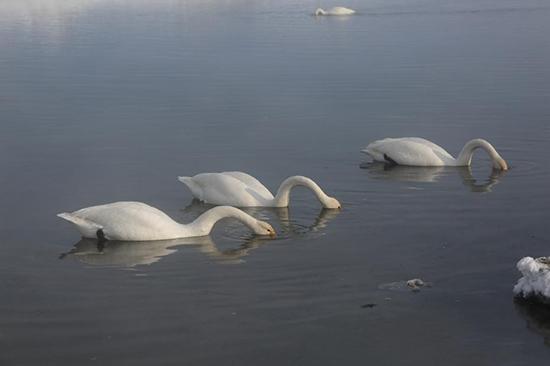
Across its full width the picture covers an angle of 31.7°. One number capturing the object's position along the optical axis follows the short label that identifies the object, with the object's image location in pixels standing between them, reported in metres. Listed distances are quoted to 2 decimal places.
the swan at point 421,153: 18.16
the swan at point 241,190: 15.34
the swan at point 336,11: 57.09
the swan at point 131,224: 13.59
